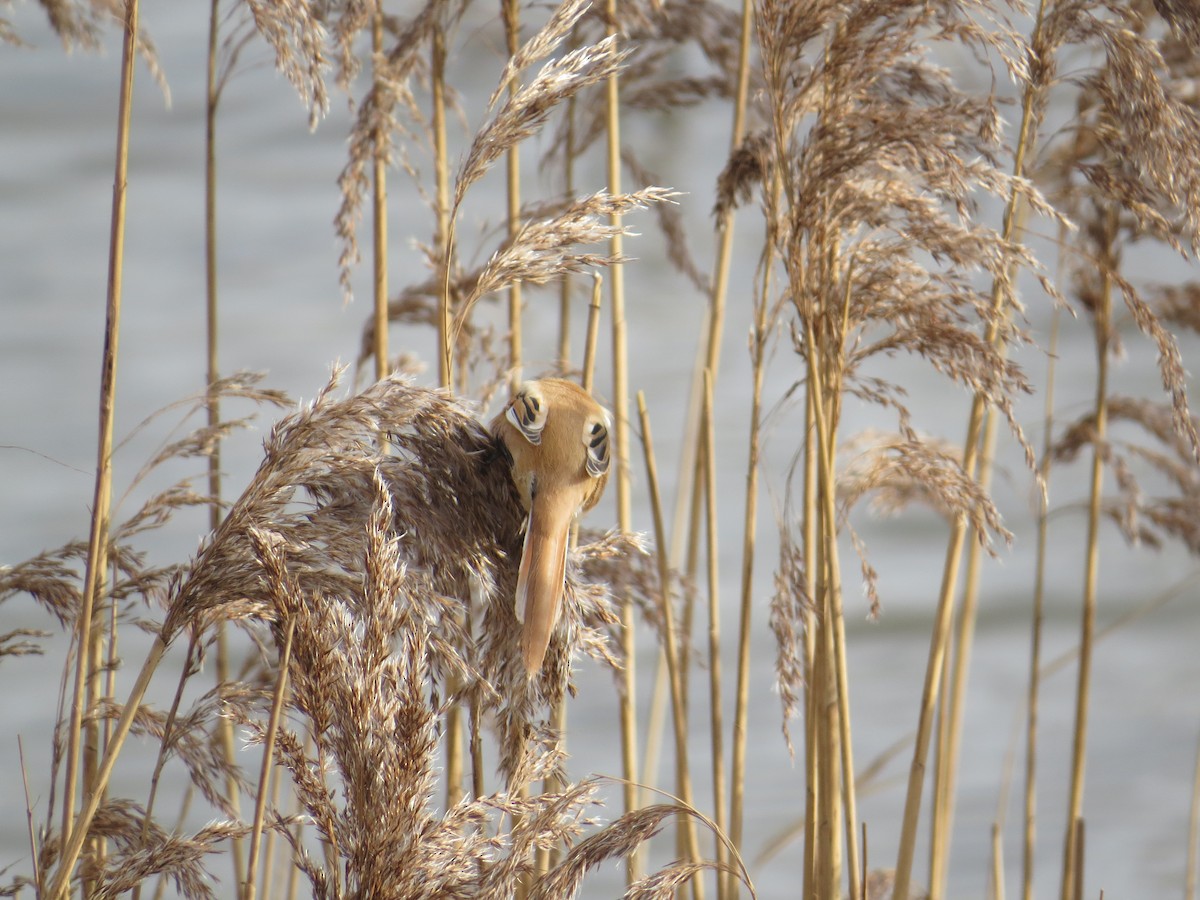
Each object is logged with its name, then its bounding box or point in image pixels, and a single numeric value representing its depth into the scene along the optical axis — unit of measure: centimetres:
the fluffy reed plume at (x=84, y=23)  907
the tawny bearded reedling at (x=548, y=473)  877
